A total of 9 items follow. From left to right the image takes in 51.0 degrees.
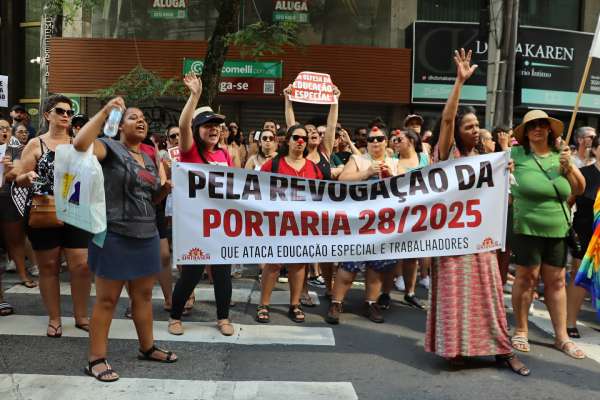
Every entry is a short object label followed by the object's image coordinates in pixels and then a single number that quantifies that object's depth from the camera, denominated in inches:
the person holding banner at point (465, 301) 179.3
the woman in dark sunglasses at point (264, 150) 296.5
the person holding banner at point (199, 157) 194.7
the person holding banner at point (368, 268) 233.3
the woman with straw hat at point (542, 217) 197.8
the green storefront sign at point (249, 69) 545.3
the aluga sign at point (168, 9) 586.2
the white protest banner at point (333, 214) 195.5
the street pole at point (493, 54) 388.2
